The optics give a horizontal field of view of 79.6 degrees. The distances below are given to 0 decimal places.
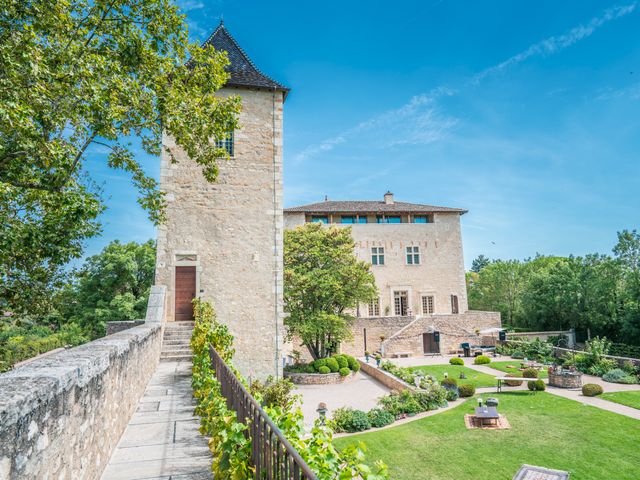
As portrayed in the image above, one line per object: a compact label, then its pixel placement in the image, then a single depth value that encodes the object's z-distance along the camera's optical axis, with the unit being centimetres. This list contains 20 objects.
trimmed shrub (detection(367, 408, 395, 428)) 1531
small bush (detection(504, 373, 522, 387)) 2002
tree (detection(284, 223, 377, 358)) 2470
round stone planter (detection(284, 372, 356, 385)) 2277
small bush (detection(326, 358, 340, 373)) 2339
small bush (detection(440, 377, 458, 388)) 1931
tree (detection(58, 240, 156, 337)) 2486
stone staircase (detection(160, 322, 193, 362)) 1100
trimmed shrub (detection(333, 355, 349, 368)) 2394
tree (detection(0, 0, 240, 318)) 726
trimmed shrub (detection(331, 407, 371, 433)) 1471
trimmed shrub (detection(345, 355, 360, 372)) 2458
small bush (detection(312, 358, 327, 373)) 2340
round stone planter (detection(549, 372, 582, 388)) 2002
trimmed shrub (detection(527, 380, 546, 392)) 1950
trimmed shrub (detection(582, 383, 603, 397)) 1792
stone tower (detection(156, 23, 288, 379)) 1421
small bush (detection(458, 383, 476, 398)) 1877
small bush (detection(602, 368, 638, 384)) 2044
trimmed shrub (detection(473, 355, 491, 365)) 2786
